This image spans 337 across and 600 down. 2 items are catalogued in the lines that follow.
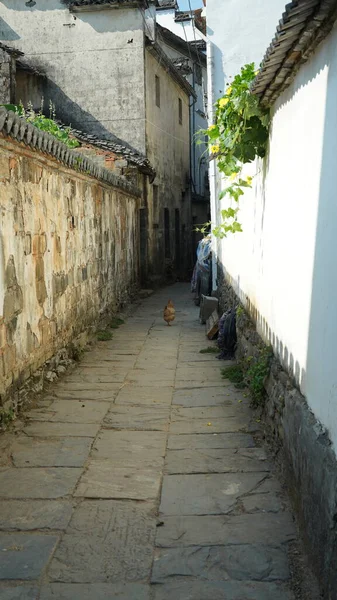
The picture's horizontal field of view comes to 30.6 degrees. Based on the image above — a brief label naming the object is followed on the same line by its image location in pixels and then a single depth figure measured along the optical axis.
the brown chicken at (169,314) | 11.14
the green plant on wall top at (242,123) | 5.27
